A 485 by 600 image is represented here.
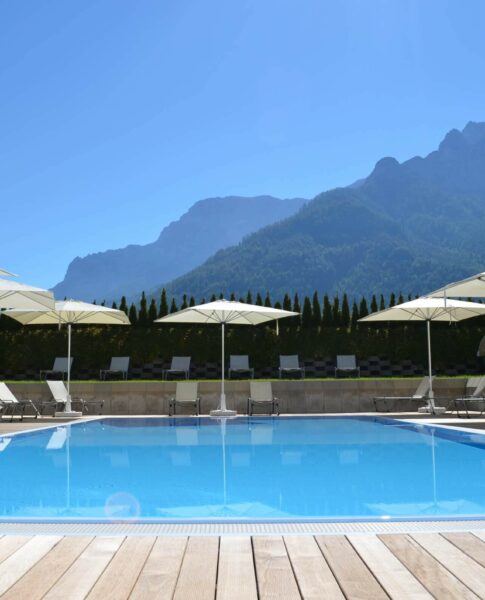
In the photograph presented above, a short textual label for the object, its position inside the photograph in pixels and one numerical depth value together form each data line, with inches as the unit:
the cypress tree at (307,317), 721.0
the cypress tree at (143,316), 721.0
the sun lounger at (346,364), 673.6
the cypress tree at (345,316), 726.4
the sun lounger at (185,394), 575.8
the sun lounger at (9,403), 512.4
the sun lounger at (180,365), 673.6
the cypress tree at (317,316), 721.6
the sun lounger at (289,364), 668.1
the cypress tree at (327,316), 723.4
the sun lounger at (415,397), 574.9
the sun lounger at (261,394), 577.3
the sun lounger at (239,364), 672.4
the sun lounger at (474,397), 533.1
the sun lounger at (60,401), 565.9
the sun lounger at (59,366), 671.1
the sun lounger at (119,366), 674.2
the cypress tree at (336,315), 726.5
